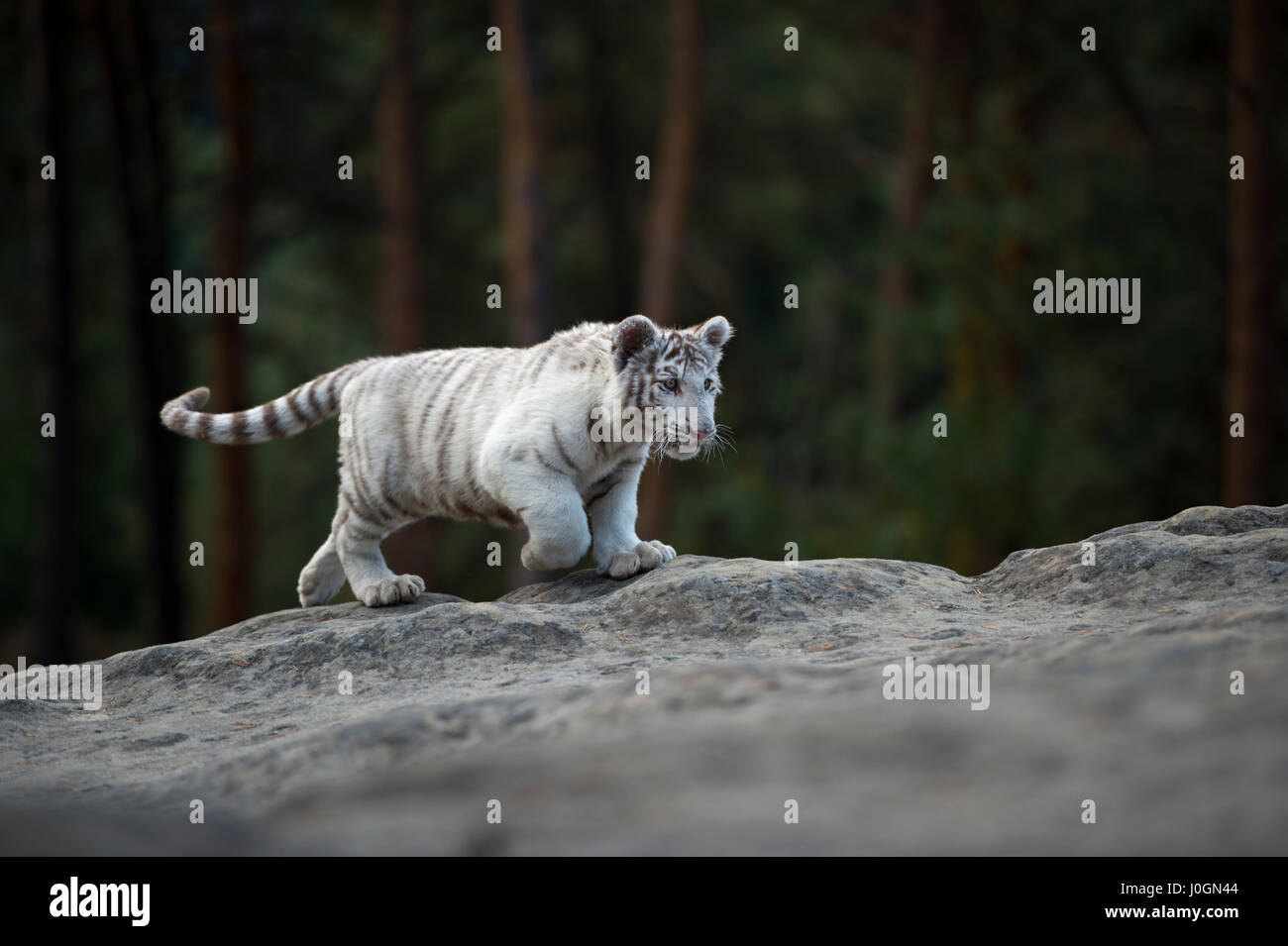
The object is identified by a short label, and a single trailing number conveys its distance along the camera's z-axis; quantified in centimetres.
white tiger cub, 530
